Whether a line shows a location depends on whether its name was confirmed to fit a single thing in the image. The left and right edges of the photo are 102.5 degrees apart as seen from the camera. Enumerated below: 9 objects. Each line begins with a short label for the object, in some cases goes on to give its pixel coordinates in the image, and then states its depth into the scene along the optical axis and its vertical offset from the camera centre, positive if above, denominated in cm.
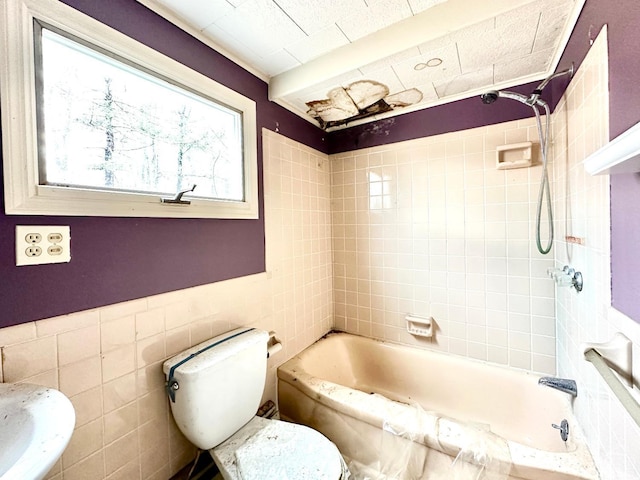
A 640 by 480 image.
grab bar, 52 -36
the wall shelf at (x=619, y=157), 41 +13
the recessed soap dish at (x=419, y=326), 190 -71
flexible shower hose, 140 +23
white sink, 50 -43
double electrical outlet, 78 -1
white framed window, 78 +45
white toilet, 99 -83
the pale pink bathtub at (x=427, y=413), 107 -99
